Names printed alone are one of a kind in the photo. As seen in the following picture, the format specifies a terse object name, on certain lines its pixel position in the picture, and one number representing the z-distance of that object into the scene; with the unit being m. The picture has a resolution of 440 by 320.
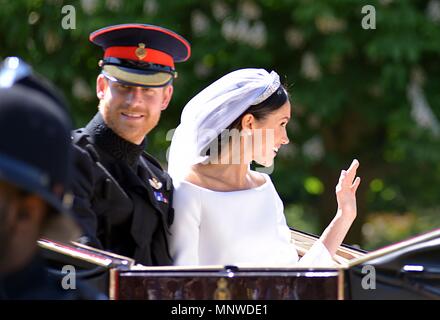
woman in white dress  7.12
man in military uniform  6.80
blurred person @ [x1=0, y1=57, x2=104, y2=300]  3.04
